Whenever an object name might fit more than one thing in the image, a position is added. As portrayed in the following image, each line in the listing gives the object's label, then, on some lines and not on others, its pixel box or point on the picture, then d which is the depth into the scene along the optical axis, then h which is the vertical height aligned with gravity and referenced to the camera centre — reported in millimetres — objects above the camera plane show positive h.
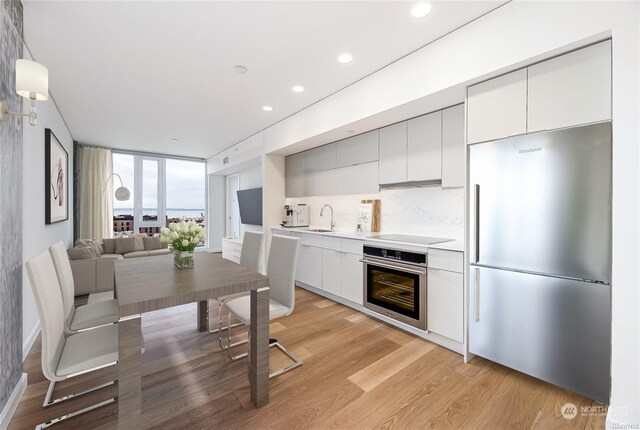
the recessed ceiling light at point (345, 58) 2555 +1469
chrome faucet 4486 -142
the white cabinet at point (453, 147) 2629 +653
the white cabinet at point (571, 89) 1621 +789
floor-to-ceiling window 6875 +583
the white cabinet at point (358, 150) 3523 +868
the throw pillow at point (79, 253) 3989 -593
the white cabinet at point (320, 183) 4180 +479
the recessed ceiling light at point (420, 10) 1929 +1460
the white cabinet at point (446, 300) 2363 -772
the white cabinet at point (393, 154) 3158 +709
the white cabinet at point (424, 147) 2824 +709
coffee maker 4723 -30
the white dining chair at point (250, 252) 2787 -403
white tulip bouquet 2121 -172
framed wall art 3211 +449
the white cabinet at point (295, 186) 4699 +489
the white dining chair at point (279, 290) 2176 -643
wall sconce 1610 +779
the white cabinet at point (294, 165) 4730 +867
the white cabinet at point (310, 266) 3969 -799
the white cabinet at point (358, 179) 3549 +474
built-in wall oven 2623 -736
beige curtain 6074 +402
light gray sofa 3852 -819
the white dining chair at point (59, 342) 1372 -760
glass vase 2133 -364
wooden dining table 1338 -465
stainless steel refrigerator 1654 -282
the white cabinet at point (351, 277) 3318 -795
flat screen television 5609 +169
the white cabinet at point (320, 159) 4141 +865
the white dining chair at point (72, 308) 1937 -755
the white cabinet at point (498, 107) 1958 +801
